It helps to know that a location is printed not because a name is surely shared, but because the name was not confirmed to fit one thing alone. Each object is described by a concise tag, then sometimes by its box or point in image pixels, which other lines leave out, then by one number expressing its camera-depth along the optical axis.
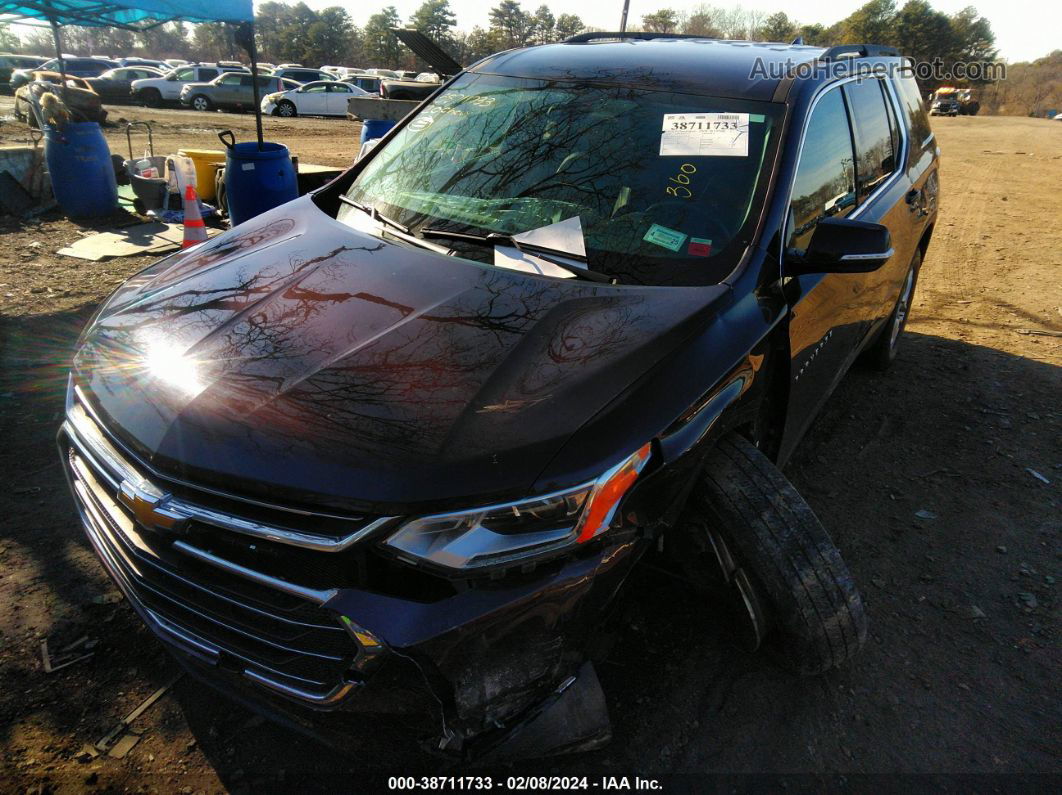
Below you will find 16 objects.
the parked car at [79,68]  24.92
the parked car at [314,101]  25.59
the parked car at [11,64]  27.41
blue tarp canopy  8.02
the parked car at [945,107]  42.72
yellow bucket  8.74
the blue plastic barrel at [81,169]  7.82
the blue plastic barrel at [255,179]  6.19
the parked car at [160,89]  26.48
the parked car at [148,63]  33.08
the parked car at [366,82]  31.58
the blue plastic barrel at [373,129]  8.01
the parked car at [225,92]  26.28
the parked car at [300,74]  30.90
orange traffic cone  6.46
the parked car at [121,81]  26.55
